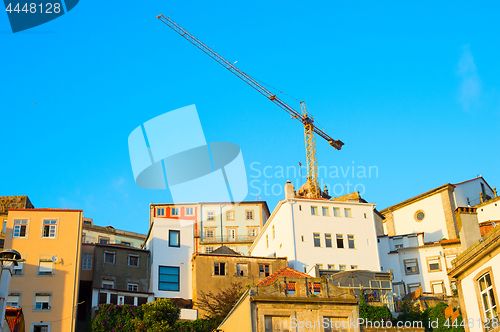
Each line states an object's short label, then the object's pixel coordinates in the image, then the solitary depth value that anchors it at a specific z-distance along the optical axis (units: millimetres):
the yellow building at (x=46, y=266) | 47906
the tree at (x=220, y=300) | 51688
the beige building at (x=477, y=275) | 24484
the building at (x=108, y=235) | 80500
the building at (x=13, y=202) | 74744
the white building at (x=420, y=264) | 61188
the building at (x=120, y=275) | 52812
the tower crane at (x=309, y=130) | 110750
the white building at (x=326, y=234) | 57906
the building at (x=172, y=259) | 55562
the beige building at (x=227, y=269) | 55188
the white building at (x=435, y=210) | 73000
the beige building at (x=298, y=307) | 33812
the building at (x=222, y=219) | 83312
